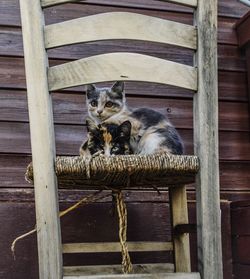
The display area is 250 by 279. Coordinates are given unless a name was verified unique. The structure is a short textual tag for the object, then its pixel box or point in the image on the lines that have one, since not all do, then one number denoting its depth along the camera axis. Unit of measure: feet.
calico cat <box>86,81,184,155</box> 5.17
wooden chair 4.09
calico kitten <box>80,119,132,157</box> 4.87
